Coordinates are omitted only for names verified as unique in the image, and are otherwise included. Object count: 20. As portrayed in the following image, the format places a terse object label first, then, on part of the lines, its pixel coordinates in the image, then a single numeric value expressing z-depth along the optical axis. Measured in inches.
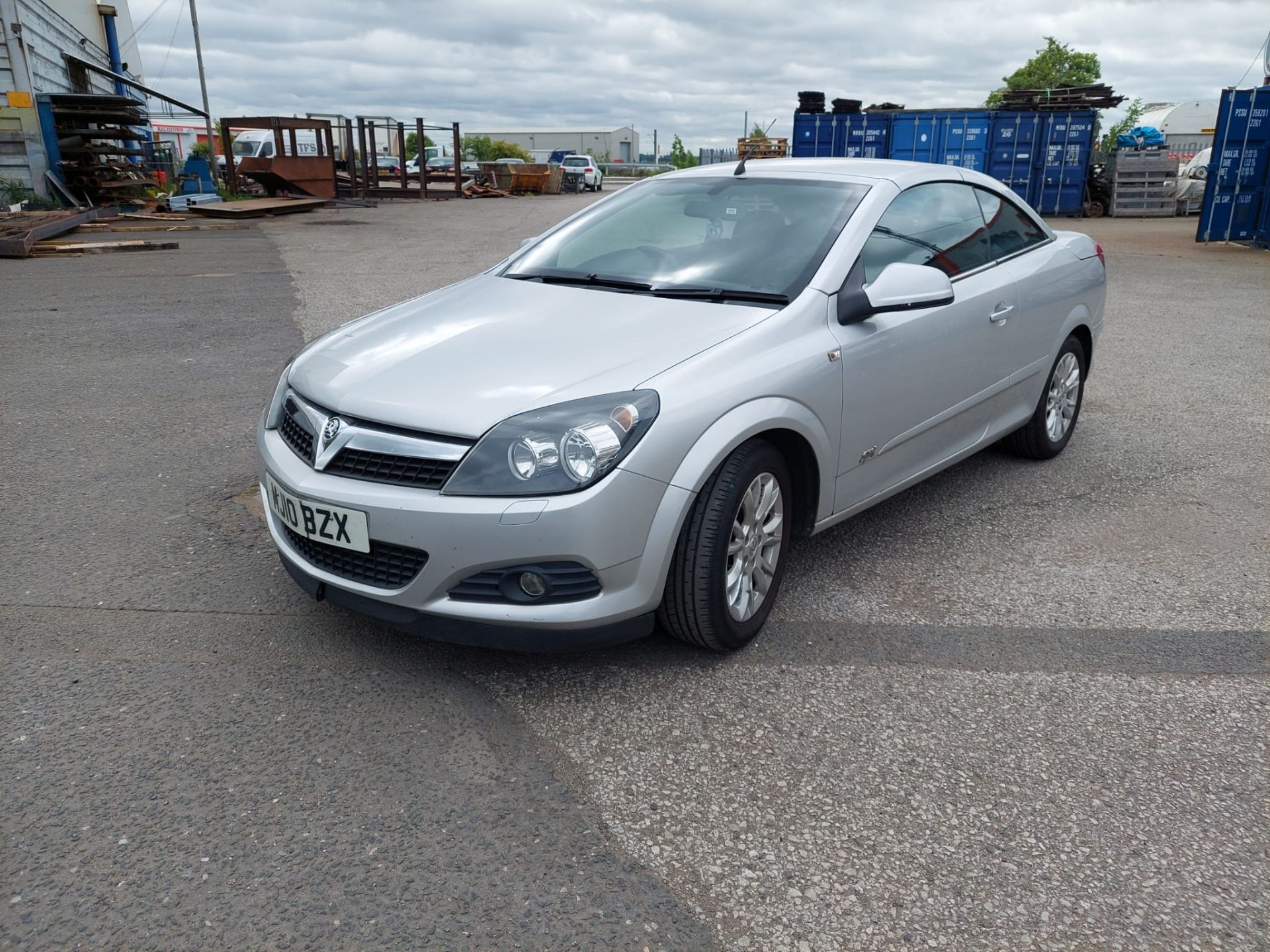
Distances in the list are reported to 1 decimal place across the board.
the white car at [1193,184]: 956.6
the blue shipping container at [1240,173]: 620.1
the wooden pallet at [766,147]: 1169.4
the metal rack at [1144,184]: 913.5
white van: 1414.9
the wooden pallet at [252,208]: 797.9
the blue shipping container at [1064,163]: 903.1
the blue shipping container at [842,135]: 949.2
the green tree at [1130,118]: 1855.8
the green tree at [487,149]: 2583.7
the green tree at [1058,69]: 2795.3
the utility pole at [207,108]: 1122.0
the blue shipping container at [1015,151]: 909.8
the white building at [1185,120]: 1702.8
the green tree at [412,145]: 2153.5
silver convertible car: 107.6
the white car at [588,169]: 1653.5
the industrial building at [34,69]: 717.3
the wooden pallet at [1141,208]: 925.8
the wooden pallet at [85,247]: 535.5
